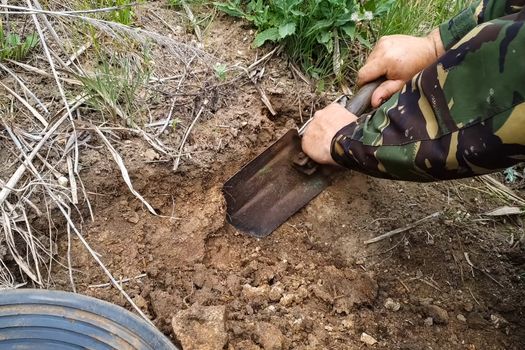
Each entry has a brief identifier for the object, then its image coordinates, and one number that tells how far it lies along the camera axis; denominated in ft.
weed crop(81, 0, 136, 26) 6.51
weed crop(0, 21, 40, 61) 6.14
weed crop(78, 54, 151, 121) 5.91
